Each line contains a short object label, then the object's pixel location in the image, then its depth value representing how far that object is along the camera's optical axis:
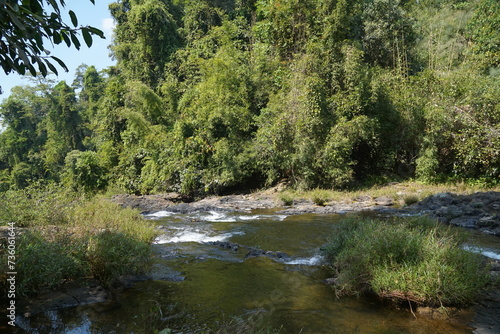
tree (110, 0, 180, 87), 26.92
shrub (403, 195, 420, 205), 12.66
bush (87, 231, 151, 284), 4.85
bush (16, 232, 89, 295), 4.05
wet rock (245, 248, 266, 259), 7.26
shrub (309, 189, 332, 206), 13.93
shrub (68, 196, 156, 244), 5.78
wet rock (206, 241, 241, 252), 7.78
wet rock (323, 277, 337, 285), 5.41
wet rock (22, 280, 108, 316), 4.28
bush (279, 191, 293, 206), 14.47
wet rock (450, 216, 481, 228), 9.20
